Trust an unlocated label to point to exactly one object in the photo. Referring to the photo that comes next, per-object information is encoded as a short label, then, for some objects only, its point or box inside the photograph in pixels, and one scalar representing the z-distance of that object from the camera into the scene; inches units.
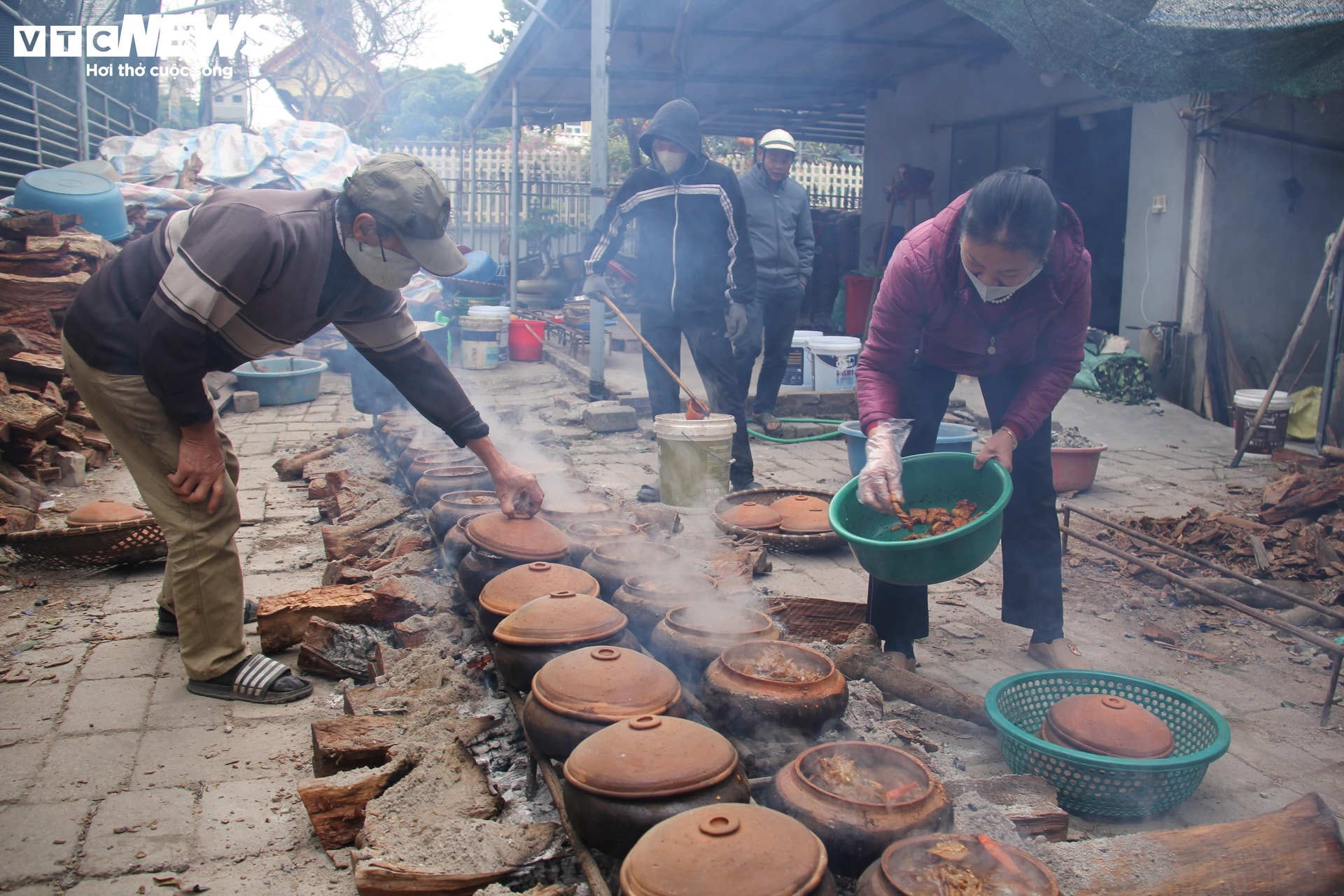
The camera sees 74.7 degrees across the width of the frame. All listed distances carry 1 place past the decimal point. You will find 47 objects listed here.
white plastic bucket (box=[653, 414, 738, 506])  199.6
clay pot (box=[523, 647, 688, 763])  83.9
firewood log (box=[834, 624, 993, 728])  111.1
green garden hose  297.4
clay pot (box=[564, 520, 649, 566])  137.3
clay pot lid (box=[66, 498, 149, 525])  165.8
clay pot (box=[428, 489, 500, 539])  151.6
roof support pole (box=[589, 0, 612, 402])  312.2
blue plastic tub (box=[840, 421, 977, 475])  197.8
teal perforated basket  88.5
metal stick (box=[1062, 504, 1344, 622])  128.8
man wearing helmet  277.3
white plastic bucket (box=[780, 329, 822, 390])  334.3
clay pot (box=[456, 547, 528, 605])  123.8
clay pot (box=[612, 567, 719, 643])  113.0
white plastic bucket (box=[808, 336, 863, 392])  325.1
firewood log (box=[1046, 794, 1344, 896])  72.4
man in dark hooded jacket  212.7
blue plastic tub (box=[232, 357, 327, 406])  350.6
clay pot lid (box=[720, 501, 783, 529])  185.2
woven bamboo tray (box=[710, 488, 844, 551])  180.9
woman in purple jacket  98.0
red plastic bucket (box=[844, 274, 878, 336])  475.8
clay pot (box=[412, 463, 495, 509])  174.1
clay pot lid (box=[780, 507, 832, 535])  182.9
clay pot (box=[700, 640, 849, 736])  88.4
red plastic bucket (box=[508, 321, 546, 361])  447.2
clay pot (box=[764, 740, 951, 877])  71.1
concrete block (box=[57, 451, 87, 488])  228.7
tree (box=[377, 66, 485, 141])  1011.3
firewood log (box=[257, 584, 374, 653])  135.0
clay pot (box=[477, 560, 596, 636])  110.7
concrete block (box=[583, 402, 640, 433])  303.6
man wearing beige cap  100.1
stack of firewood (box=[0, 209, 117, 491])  216.1
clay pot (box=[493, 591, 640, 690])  98.3
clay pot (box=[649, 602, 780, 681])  100.9
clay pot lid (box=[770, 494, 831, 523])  187.6
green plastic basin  100.5
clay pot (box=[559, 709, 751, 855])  72.0
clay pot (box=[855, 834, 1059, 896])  62.7
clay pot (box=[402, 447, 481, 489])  188.4
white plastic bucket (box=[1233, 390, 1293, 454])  264.7
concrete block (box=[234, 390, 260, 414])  343.3
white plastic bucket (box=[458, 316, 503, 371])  412.2
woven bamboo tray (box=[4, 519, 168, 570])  163.3
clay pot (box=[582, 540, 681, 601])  125.3
